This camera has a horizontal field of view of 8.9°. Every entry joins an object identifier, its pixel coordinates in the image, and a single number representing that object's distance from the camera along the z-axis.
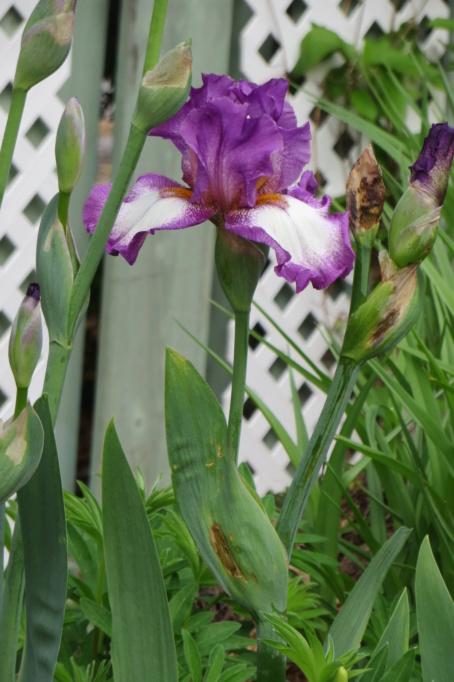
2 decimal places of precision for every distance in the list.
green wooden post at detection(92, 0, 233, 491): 2.76
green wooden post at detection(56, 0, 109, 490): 2.81
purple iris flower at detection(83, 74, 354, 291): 1.34
